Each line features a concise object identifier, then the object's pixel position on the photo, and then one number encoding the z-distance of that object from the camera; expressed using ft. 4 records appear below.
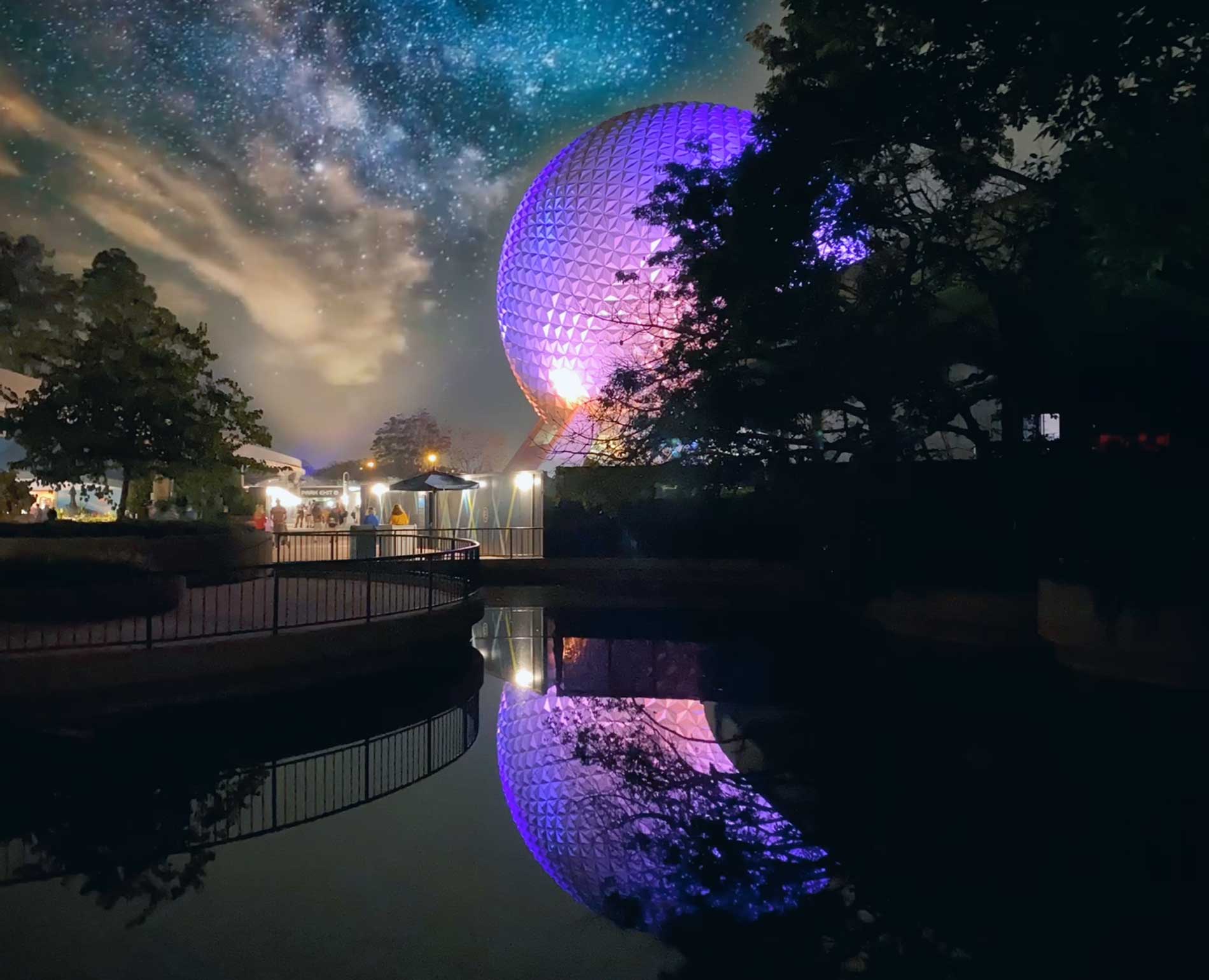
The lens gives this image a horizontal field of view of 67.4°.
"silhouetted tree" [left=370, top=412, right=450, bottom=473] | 311.47
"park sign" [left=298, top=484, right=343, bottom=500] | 159.63
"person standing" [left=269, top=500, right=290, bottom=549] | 107.10
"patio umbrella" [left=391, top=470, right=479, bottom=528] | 87.97
